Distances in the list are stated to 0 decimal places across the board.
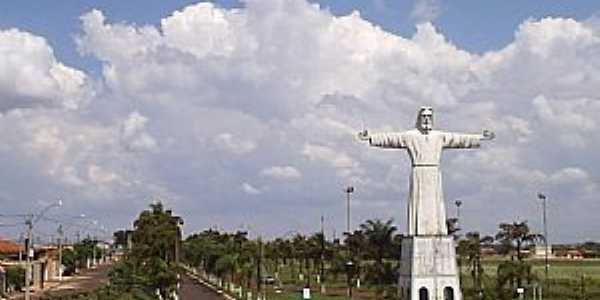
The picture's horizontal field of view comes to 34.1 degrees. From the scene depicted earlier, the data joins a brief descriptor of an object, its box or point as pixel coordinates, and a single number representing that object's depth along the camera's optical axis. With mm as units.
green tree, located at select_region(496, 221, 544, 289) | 68562
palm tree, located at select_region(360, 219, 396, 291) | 78688
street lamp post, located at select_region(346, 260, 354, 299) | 80938
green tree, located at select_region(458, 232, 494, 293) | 84162
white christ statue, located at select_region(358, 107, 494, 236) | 45281
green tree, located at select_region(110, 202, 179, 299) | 52938
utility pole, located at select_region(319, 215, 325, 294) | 93369
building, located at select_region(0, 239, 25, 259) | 119031
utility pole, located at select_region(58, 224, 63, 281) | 124838
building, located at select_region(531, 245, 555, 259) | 184675
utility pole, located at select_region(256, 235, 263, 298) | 81625
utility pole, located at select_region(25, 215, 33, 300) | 47269
